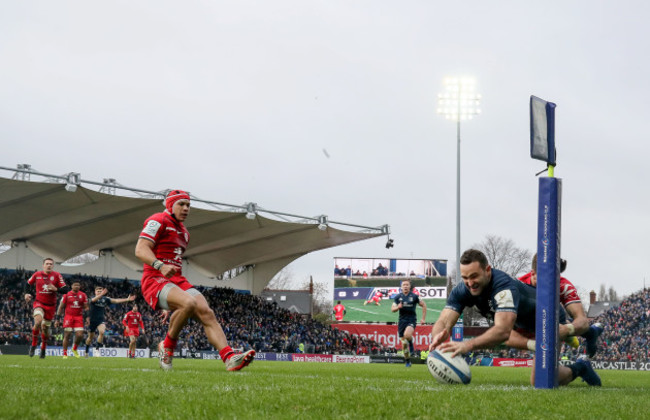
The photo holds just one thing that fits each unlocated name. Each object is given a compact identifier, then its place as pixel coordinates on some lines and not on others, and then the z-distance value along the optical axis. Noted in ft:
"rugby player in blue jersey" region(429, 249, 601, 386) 21.62
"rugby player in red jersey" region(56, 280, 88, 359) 63.93
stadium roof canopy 105.81
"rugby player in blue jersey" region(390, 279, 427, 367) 61.87
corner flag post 19.99
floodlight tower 117.80
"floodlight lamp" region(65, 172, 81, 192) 100.06
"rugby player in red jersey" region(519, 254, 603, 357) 25.91
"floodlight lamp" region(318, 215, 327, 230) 135.23
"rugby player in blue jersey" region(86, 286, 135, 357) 69.46
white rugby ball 22.06
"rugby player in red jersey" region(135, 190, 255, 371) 26.94
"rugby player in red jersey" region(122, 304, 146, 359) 81.00
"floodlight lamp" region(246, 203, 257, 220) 122.83
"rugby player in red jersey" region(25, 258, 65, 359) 51.98
